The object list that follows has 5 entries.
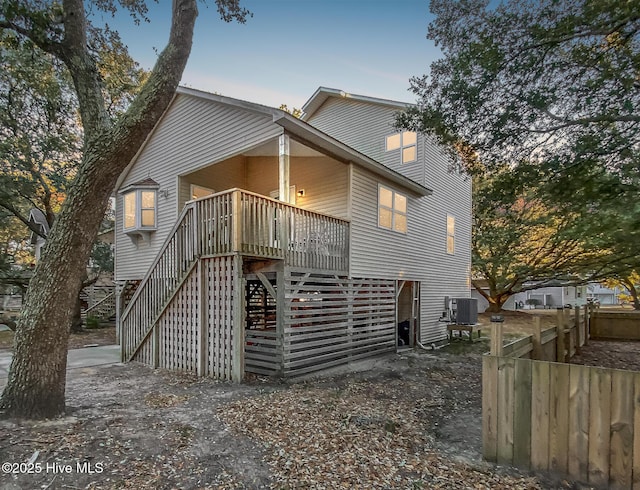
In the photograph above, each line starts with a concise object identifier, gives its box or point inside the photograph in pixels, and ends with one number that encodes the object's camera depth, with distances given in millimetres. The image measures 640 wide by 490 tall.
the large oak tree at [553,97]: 6062
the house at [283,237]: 7648
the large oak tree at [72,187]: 4660
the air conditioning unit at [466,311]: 13539
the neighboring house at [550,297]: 38091
